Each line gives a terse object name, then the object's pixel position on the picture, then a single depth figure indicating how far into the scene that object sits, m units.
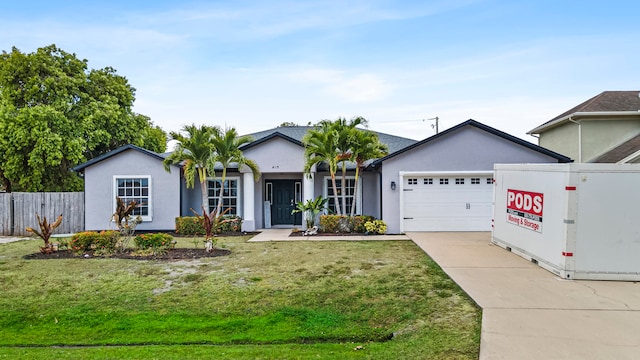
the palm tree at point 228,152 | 14.62
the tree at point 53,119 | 19.30
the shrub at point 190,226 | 14.95
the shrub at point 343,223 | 14.72
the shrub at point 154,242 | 10.74
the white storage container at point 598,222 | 7.54
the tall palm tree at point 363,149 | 14.19
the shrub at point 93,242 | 11.01
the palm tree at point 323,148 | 14.18
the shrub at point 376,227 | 14.29
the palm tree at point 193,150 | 14.45
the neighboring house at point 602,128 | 15.91
